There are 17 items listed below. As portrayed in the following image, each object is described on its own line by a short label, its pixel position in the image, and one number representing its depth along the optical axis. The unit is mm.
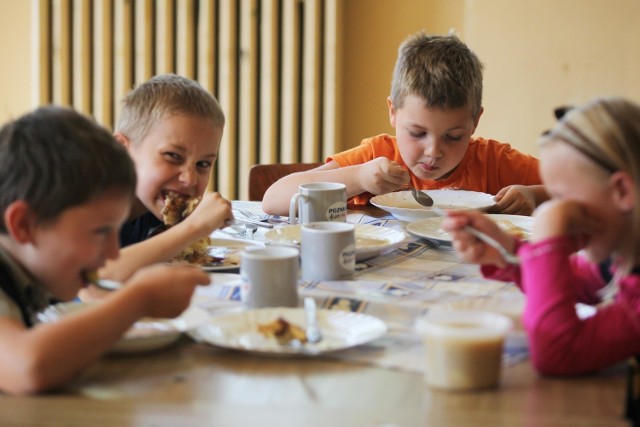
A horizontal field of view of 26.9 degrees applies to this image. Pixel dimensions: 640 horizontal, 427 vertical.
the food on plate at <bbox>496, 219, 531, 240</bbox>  2300
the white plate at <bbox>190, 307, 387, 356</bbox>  1657
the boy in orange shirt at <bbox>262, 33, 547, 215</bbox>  2617
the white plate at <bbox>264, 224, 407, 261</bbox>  2217
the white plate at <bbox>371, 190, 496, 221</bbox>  2617
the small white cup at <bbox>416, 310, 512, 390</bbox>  1560
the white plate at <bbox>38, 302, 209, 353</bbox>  1655
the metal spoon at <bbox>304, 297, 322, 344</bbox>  1697
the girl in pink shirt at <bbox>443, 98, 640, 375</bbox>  1623
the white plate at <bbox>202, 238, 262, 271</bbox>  2109
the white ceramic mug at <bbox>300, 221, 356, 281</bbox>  2032
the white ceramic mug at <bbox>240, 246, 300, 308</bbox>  1847
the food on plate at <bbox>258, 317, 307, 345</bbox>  1692
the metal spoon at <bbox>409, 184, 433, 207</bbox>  2623
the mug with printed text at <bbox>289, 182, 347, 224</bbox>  2333
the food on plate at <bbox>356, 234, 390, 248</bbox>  2256
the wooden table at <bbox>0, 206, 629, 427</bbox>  1487
